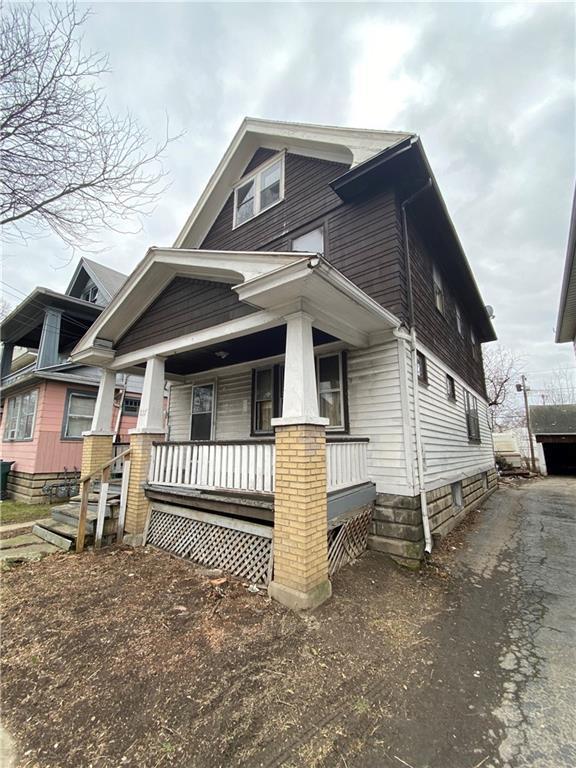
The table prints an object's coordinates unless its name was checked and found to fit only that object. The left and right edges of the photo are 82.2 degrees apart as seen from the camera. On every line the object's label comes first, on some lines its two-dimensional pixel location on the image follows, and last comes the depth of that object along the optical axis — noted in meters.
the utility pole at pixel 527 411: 19.40
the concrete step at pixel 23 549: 5.13
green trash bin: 10.98
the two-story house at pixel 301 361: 4.05
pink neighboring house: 10.52
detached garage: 18.31
